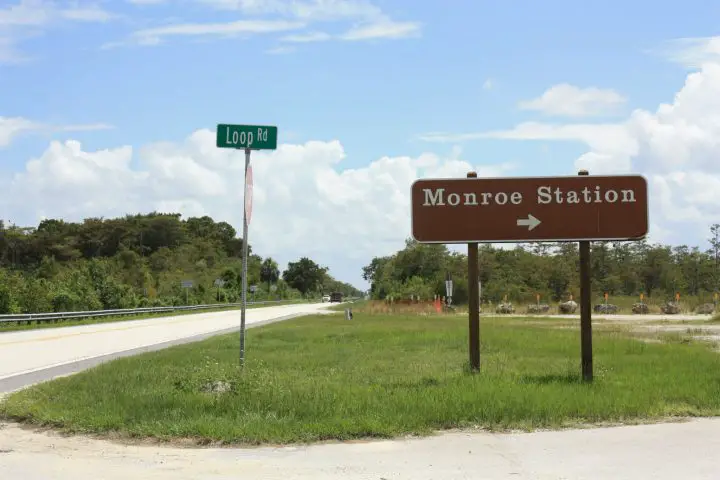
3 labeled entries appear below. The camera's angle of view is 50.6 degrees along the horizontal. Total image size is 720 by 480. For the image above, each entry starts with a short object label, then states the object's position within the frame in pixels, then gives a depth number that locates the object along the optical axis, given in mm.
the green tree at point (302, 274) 187125
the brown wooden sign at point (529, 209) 12781
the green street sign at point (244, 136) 11680
